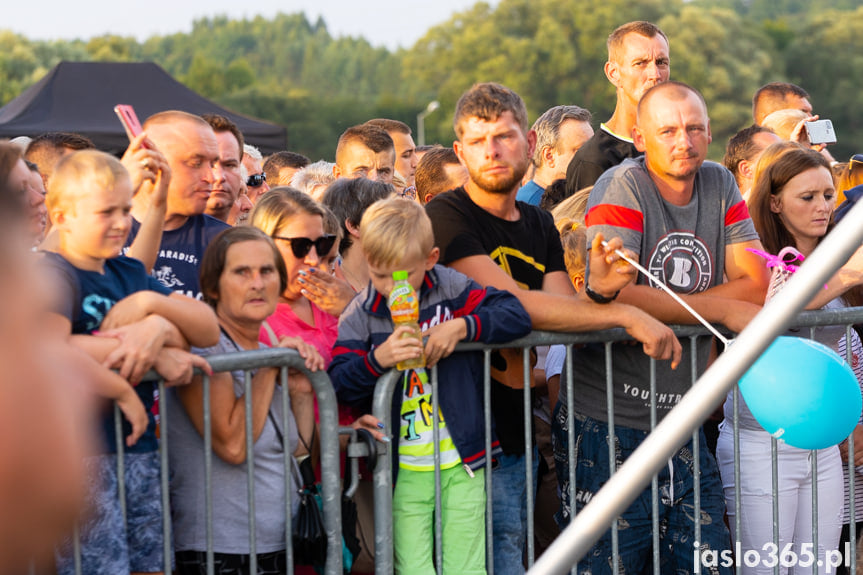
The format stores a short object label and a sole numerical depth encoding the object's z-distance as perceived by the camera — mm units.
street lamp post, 67188
